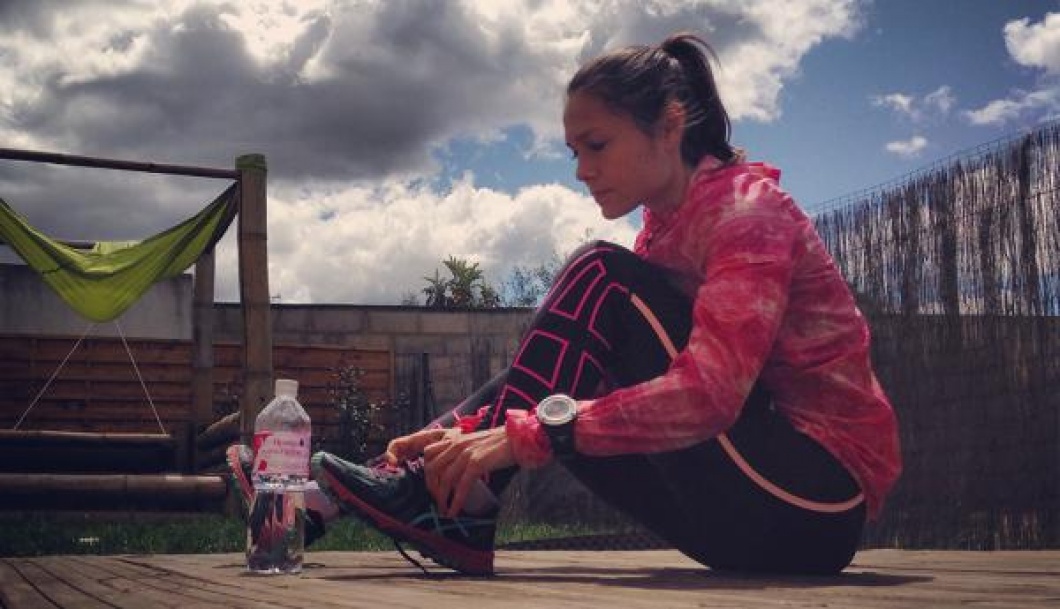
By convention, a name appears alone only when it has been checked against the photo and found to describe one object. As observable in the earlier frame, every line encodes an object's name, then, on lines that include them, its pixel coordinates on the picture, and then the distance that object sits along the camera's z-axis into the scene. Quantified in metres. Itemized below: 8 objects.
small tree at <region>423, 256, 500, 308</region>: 25.22
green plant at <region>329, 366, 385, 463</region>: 10.05
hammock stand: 5.22
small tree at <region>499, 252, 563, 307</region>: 18.98
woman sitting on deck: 1.77
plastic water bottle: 2.19
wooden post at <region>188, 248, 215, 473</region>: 7.16
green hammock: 6.12
